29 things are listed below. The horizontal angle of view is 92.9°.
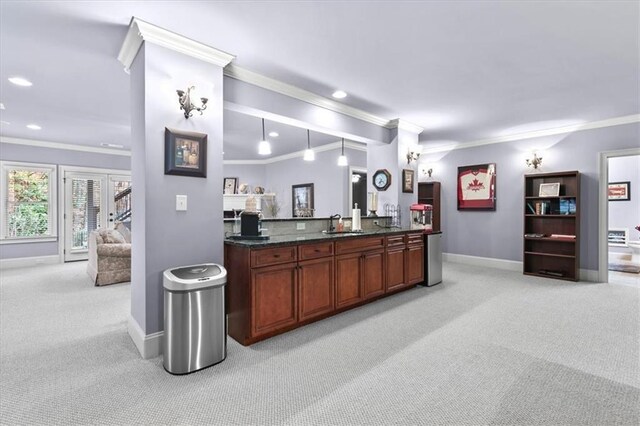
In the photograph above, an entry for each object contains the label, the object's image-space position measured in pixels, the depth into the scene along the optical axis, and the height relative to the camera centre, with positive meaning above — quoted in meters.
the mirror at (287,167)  5.93 +1.13
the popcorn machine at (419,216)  4.84 -0.09
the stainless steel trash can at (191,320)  2.22 -0.82
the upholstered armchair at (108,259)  4.64 -0.77
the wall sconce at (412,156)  5.20 +0.94
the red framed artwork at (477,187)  6.12 +0.49
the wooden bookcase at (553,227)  5.06 -0.30
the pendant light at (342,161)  5.13 +0.84
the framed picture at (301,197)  7.52 +0.33
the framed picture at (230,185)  8.88 +0.74
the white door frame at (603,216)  4.84 -0.08
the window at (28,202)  6.12 +0.17
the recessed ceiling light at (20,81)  3.43 +1.48
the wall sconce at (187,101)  2.57 +0.92
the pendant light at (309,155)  4.89 +0.89
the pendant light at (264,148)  4.02 +0.83
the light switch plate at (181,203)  2.60 +0.06
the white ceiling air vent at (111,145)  6.68 +1.47
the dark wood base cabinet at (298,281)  2.68 -0.72
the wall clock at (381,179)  5.08 +0.53
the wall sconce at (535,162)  5.53 +0.89
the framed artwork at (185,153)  2.52 +0.49
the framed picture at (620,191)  7.37 +0.49
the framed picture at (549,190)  5.24 +0.37
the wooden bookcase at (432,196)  6.91 +0.33
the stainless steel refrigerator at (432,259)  4.62 -0.75
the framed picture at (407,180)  5.07 +0.52
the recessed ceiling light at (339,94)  3.78 +1.47
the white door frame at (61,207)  6.66 +0.07
